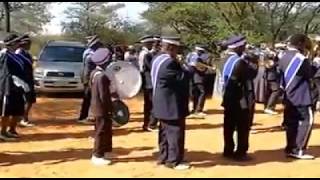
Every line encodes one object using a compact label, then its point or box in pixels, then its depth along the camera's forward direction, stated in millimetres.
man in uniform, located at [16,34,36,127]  10318
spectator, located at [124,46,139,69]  18566
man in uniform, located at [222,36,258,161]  8469
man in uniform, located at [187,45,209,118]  13396
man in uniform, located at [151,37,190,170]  7902
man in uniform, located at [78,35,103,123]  11070
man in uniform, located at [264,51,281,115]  13703
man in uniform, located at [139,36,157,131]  10672
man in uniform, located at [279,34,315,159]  8508
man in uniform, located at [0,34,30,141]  9547
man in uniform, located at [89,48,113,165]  8125
